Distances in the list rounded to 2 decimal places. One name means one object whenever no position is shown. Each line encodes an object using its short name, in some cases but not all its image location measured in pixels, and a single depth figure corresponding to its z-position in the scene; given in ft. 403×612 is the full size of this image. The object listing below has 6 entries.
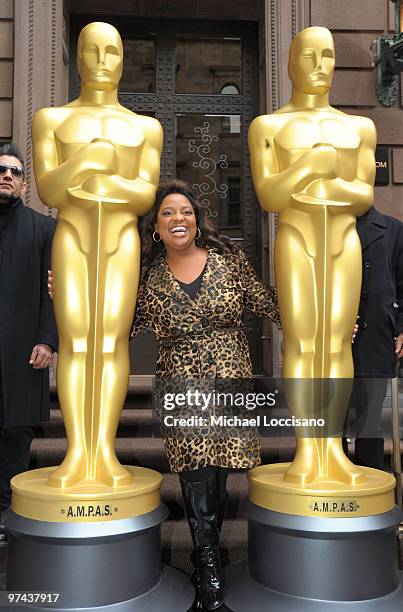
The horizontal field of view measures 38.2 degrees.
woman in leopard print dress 7.68
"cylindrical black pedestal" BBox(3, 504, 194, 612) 6.97
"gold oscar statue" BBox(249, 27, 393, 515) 7.77
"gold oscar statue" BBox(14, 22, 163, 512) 7.57
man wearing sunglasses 9.52
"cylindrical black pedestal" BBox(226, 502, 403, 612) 7.19
